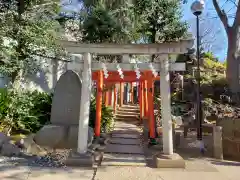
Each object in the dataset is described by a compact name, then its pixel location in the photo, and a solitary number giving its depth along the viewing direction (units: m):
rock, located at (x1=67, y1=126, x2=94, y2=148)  5.13
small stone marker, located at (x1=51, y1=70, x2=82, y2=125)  5.37
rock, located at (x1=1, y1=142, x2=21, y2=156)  4.36
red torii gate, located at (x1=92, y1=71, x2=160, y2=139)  5.43
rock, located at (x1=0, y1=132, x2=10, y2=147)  4.64
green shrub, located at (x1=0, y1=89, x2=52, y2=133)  5.98
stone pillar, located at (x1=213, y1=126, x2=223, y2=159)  4.33
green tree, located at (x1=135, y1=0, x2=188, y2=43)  10.64
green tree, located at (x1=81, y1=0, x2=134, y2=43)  9.42
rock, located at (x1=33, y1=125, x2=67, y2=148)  5.11
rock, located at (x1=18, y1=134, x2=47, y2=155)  4.68
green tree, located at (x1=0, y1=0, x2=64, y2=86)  6.17
